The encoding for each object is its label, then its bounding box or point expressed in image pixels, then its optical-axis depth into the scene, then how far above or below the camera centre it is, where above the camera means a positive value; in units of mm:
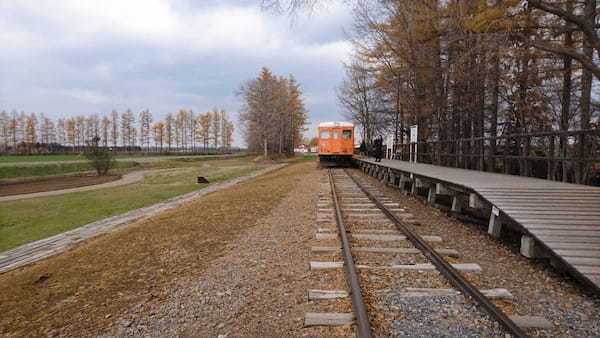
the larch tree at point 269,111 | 36344 +4960
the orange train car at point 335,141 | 21234 +757
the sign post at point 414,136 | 14419 +751
